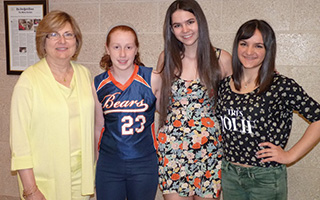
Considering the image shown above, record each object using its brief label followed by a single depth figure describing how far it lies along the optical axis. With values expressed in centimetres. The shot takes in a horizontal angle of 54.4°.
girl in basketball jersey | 195
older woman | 178
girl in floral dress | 196
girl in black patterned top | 172
